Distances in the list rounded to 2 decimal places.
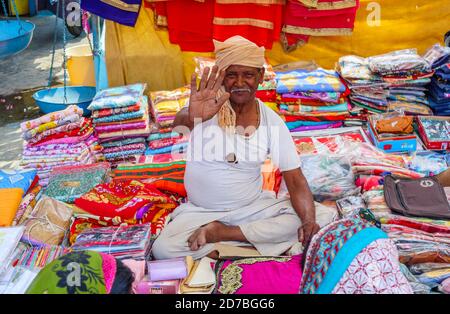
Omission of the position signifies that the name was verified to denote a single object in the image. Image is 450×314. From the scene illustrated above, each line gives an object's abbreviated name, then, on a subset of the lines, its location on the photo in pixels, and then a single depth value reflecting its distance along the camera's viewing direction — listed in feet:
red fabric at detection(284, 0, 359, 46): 13.58
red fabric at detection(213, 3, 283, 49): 13.51
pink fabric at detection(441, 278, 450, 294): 8.43
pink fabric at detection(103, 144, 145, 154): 14.12
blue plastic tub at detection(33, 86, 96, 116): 16.72
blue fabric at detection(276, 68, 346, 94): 14.28
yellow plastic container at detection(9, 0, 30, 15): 33.53
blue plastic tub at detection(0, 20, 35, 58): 20.63
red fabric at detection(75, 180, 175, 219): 10.64
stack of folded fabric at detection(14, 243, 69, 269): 9.27
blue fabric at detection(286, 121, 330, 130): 14.73
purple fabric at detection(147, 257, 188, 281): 8.76
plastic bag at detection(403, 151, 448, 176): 12.38
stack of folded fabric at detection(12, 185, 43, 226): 10.75
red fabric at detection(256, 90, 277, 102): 14.70
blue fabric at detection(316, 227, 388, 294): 6.18
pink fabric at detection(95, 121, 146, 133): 13.82
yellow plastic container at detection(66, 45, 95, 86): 17.84
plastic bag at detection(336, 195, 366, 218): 10.50
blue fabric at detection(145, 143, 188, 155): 14.12
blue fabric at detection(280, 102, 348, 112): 14.51
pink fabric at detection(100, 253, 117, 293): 5.66
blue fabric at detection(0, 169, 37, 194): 11.52
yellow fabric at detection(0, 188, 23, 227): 10.06
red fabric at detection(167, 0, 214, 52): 13.84
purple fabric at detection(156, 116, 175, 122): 14.34
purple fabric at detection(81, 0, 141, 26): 13.50
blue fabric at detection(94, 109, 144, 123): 13.74
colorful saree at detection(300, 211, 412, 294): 6.11
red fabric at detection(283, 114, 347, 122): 14.64
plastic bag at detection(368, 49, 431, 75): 14.17
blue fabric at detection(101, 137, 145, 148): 14.14
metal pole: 16.26
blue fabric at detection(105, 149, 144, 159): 14.14
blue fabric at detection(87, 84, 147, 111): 13.78
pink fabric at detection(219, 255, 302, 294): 8.20
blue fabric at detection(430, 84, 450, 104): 14.25
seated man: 9.81
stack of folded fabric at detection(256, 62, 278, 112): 14.65
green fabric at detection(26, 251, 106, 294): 5.17
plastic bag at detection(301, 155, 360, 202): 11.46
